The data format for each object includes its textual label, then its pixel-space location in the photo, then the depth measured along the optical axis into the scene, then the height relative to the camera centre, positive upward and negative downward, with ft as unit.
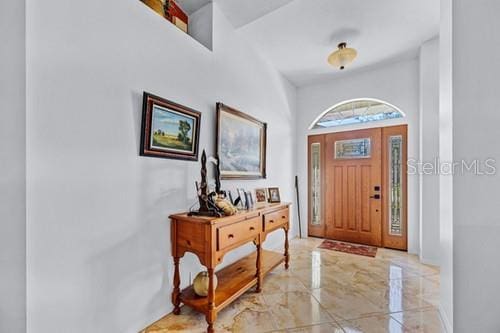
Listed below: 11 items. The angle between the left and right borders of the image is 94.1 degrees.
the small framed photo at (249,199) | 8.44 -1.17
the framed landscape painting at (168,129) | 5.93 +1.08
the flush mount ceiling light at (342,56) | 9.87 +4.83
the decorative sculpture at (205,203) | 6.35 -0.98
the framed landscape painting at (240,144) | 8.66 +0.99
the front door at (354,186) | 12.84 -1.04
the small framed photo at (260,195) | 9.95 -1.20
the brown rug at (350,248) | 11.74 -4.29
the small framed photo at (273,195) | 10.50 -1.23
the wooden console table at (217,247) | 5.88 -2.20
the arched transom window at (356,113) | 12.76 +3.23
